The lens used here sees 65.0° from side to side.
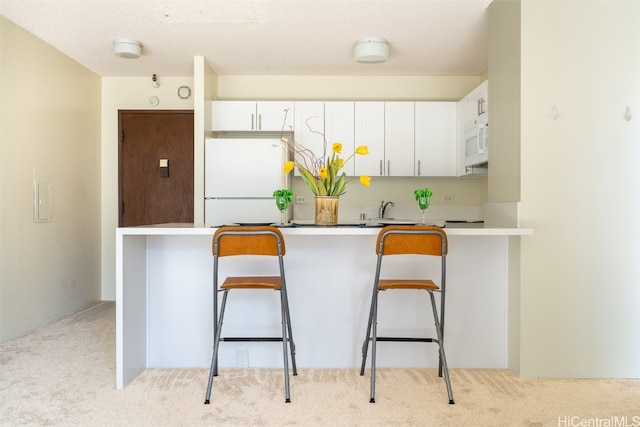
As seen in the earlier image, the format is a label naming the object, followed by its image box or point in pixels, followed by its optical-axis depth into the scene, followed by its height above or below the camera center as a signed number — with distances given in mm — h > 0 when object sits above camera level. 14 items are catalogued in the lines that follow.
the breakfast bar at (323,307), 3096 -632
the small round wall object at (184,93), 5500 +1228
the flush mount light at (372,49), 4262 +1333
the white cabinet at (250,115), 5148 +924
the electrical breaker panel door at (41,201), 4223 +36
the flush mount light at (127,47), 4277 +1350
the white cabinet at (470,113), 4260 +849
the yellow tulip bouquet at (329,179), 3050 +161
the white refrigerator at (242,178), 4754 +255
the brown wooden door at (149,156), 5523 +540
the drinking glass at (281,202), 3010 +18
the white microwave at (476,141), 4062 +550
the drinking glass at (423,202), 2944 +18
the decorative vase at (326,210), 3094 -30
